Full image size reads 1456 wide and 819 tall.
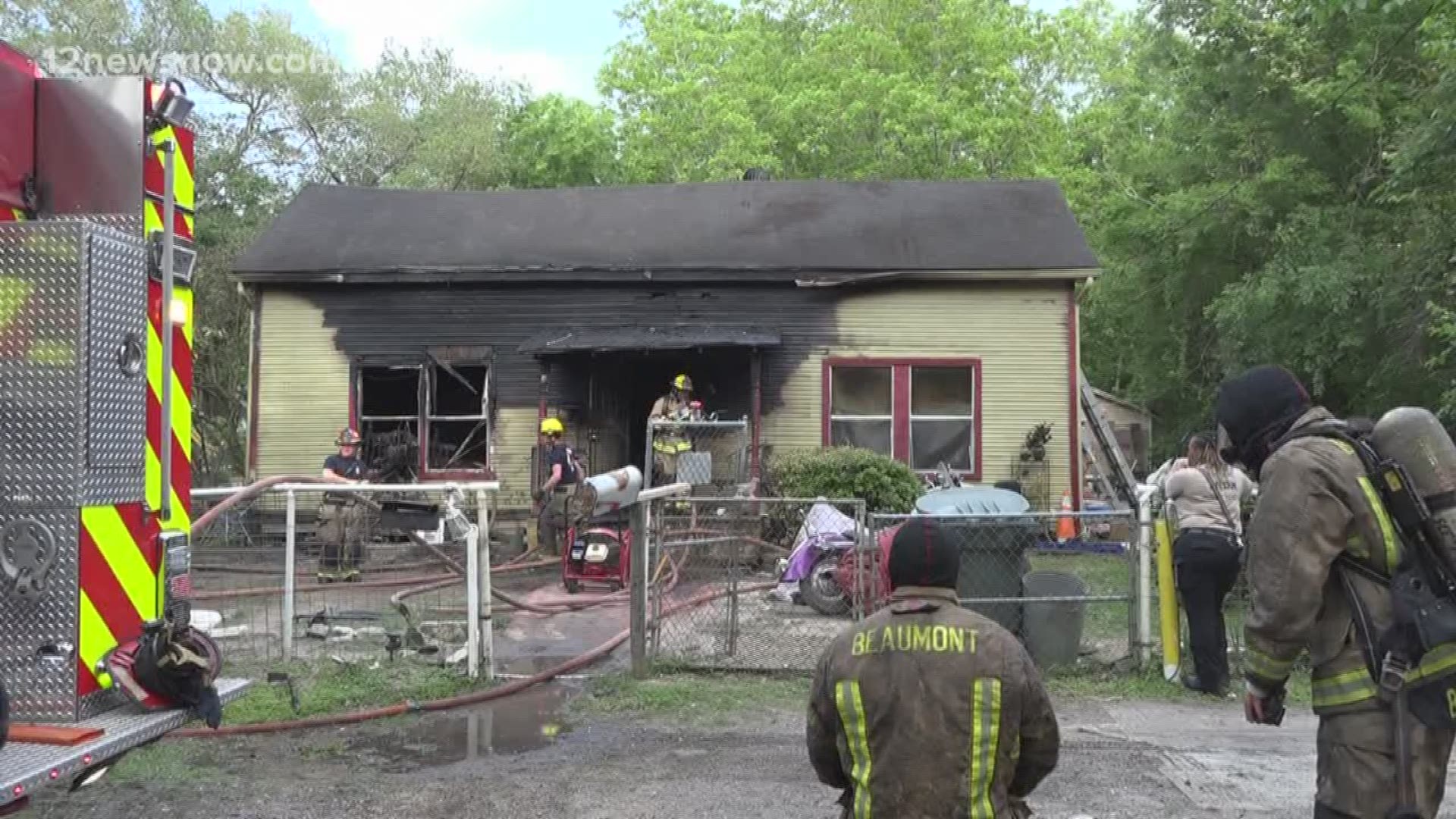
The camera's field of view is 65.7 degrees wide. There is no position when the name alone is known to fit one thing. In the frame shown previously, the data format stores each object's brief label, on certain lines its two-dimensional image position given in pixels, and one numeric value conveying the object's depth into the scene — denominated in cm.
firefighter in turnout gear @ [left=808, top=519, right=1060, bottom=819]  250
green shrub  1321
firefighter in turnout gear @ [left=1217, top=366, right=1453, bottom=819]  293
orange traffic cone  1498
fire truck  357
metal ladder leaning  1645
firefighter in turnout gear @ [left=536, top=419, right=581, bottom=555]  1275
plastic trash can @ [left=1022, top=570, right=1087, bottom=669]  727
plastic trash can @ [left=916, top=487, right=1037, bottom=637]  743
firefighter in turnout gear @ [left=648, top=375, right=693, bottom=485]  1363
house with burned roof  1559
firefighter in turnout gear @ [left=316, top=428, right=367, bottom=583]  886
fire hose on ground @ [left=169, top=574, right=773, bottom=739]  596
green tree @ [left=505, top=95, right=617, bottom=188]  3547
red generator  1073
